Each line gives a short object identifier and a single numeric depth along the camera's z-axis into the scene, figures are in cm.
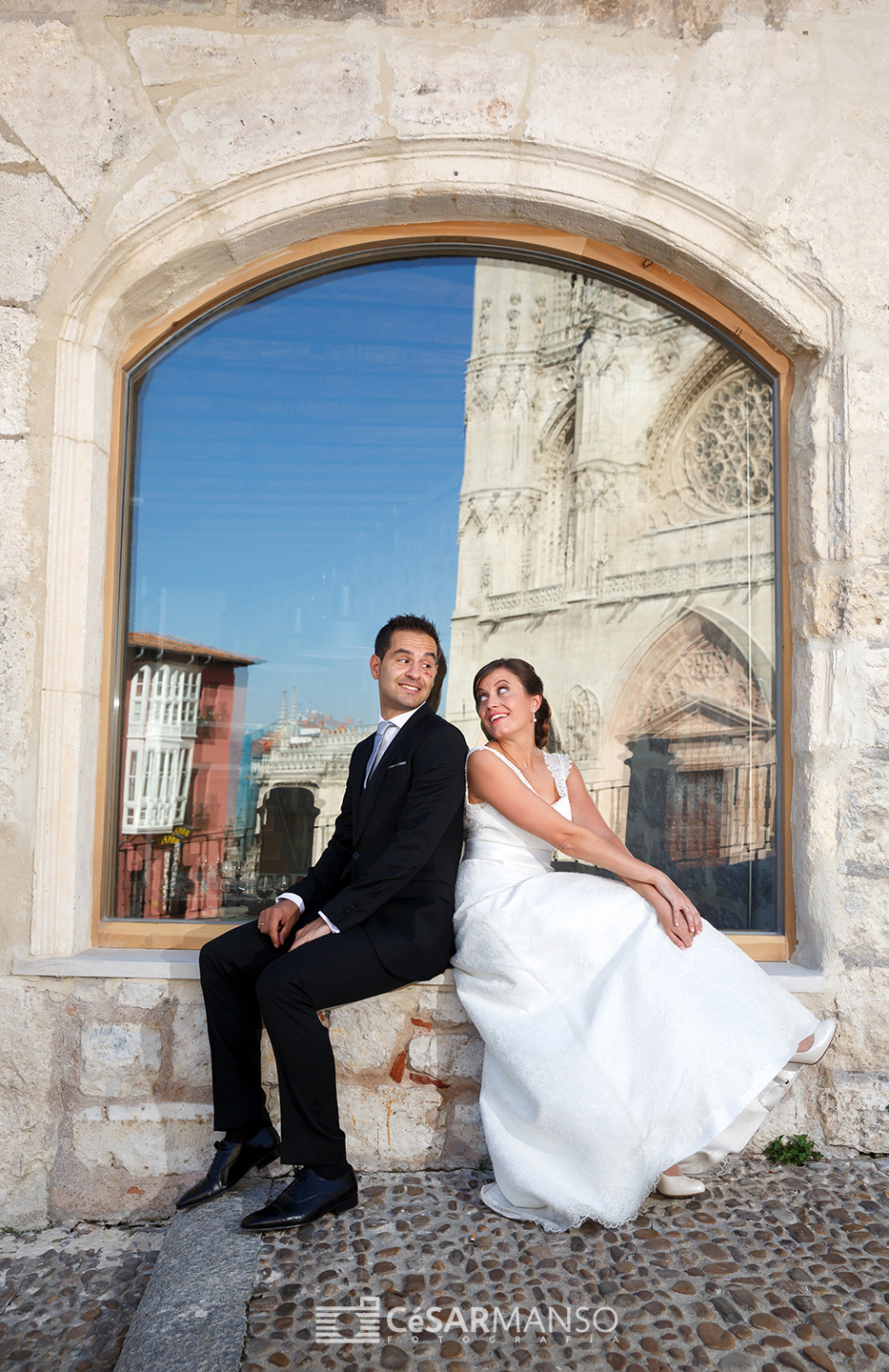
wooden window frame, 299
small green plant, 261
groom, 226
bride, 211
